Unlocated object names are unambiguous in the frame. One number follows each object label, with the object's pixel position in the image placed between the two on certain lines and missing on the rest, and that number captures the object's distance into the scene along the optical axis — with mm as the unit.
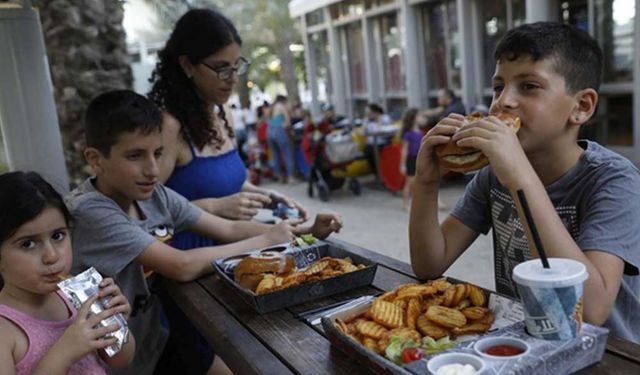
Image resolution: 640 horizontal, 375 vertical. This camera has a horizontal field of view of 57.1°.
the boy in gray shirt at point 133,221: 1965
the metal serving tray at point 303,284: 1672
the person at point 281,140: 11336
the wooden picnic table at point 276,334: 1266
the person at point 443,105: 8895
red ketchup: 1117
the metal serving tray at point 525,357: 1054
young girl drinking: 1462
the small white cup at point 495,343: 1104
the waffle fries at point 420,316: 1308
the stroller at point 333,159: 9039
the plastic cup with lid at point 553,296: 1068
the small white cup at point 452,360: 1070
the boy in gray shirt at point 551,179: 1395
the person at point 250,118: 15252
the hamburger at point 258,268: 1803
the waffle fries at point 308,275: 1702
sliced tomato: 1133
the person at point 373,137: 9414
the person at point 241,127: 13003
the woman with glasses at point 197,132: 2434
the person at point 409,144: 7898
